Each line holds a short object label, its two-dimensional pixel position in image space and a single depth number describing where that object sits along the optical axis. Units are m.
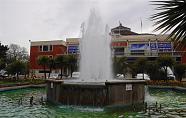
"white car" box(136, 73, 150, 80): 22.49
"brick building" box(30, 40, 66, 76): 32.81
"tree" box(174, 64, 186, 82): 21.87
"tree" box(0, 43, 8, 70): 27.20
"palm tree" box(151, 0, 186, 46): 3.01
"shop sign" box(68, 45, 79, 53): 31.99
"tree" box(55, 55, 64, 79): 24.78
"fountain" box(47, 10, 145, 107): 7.60
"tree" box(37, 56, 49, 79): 25.26
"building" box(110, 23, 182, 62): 28.90
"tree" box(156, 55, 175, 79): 21.13
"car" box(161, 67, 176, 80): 23.99
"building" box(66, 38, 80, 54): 32.16
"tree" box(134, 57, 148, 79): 22.73
